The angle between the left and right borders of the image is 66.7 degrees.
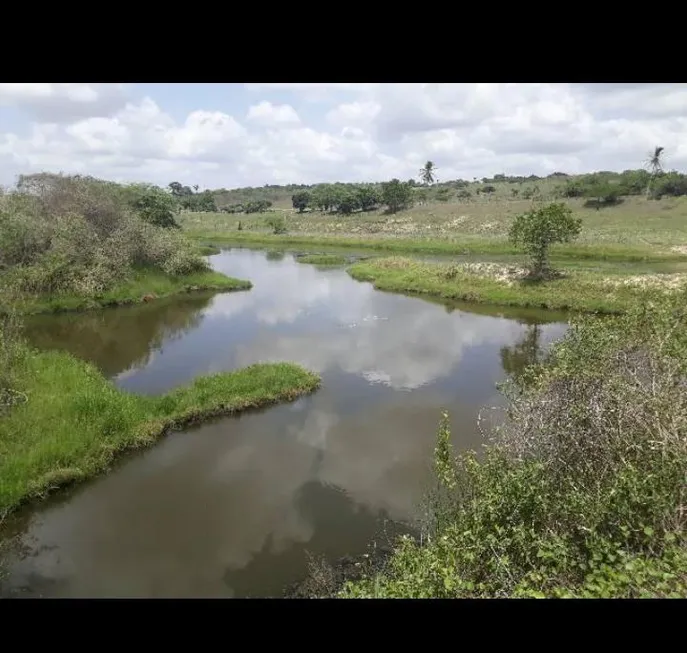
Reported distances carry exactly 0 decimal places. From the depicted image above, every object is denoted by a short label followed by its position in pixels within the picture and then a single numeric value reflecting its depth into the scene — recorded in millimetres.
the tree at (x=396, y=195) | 116125
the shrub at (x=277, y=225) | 97812
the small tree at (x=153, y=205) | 59853
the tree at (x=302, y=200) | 142875
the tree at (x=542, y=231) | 42312
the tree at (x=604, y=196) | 97269
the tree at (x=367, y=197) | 126250
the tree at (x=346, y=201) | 125188
